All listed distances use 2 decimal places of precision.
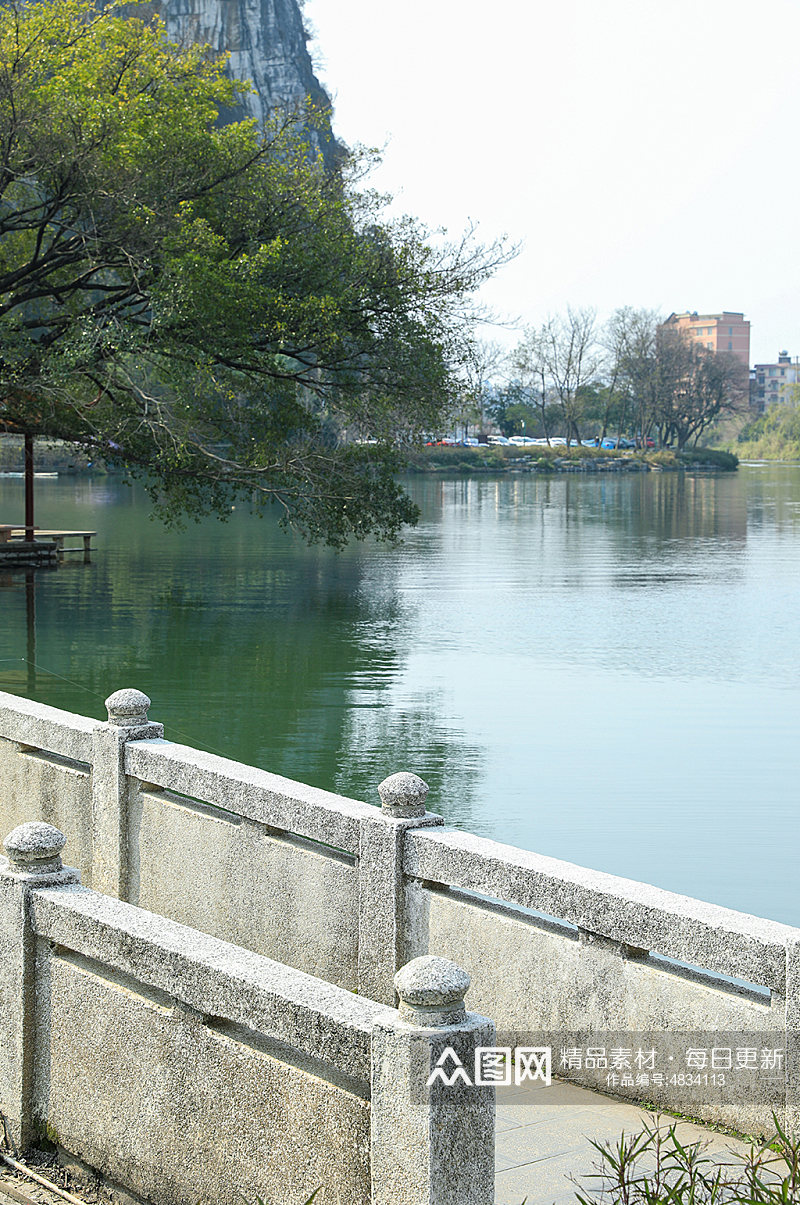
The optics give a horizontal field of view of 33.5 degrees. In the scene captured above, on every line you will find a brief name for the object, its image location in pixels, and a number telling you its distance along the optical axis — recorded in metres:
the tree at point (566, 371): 115.50
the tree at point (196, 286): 22.66
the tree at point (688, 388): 116.94
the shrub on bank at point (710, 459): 111.62
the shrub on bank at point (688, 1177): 3.59
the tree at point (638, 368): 116.88
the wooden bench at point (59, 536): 34.03
